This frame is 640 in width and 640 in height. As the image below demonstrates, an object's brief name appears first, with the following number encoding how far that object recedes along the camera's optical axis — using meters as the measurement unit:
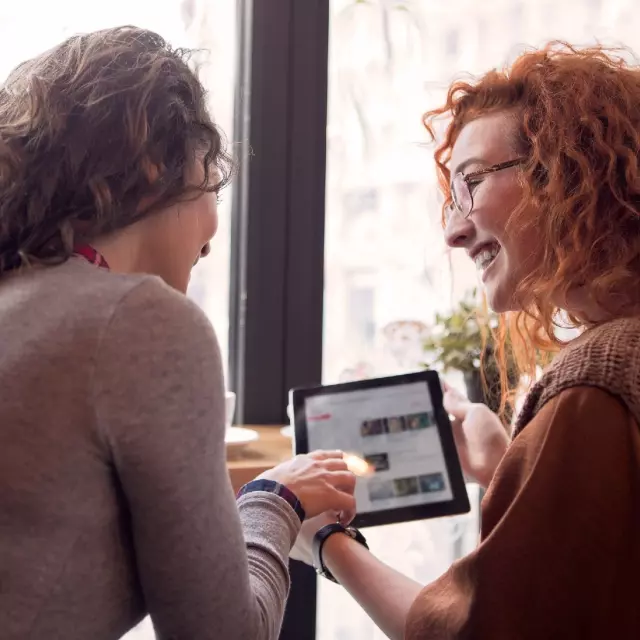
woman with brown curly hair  0.64
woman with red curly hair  0.73
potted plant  1.57
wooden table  1.25
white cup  1.35
